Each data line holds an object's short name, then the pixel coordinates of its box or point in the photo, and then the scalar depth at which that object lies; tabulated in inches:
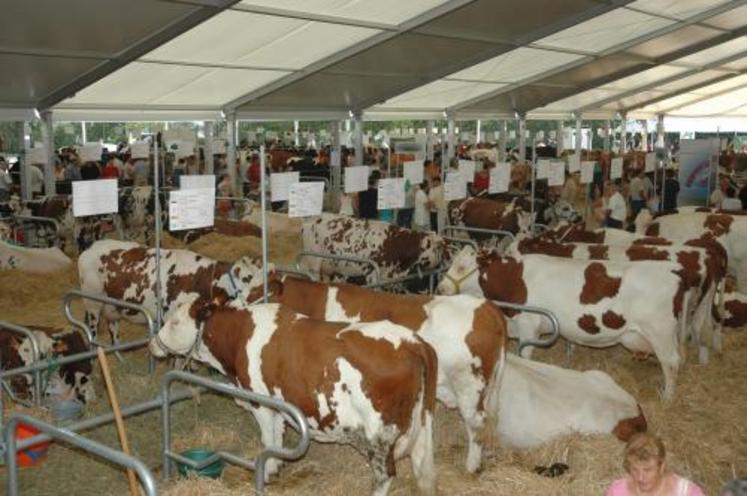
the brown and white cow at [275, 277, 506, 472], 239.6
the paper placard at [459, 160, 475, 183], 486.5
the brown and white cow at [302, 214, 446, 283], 444.5
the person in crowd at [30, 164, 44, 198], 636.7
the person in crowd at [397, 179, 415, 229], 635.2
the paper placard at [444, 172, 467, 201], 443.8
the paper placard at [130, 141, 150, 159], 670.5
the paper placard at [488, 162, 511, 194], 504.8
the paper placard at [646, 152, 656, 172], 684.7
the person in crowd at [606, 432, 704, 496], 134.9
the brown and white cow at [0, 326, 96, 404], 278.1
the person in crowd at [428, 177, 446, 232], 538.1
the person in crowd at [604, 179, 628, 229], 577.3
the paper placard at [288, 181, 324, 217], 284.8
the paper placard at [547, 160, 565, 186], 533.3
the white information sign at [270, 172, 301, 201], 370.6
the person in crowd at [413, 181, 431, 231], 561.9
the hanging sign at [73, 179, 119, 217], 281.9
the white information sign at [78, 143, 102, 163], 584.7
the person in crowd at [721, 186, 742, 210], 639.1
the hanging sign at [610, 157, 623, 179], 626.8
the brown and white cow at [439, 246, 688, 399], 309.3
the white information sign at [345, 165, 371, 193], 448.5
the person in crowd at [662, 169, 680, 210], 700.0
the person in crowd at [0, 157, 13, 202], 572.9
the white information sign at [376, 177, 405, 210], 398.9
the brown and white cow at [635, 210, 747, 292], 476.4
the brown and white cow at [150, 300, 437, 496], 196.5
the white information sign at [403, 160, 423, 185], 500.5
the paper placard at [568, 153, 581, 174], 638.5
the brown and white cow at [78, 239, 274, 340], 328.2
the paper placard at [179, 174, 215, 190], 308.8
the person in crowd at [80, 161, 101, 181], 643.5
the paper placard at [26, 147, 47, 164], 527.0
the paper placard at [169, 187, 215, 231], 256.1
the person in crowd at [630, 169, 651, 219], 694.5
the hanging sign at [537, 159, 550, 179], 535.1
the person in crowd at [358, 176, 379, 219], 604.1
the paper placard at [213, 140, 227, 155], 658.8
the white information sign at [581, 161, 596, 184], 585.2
